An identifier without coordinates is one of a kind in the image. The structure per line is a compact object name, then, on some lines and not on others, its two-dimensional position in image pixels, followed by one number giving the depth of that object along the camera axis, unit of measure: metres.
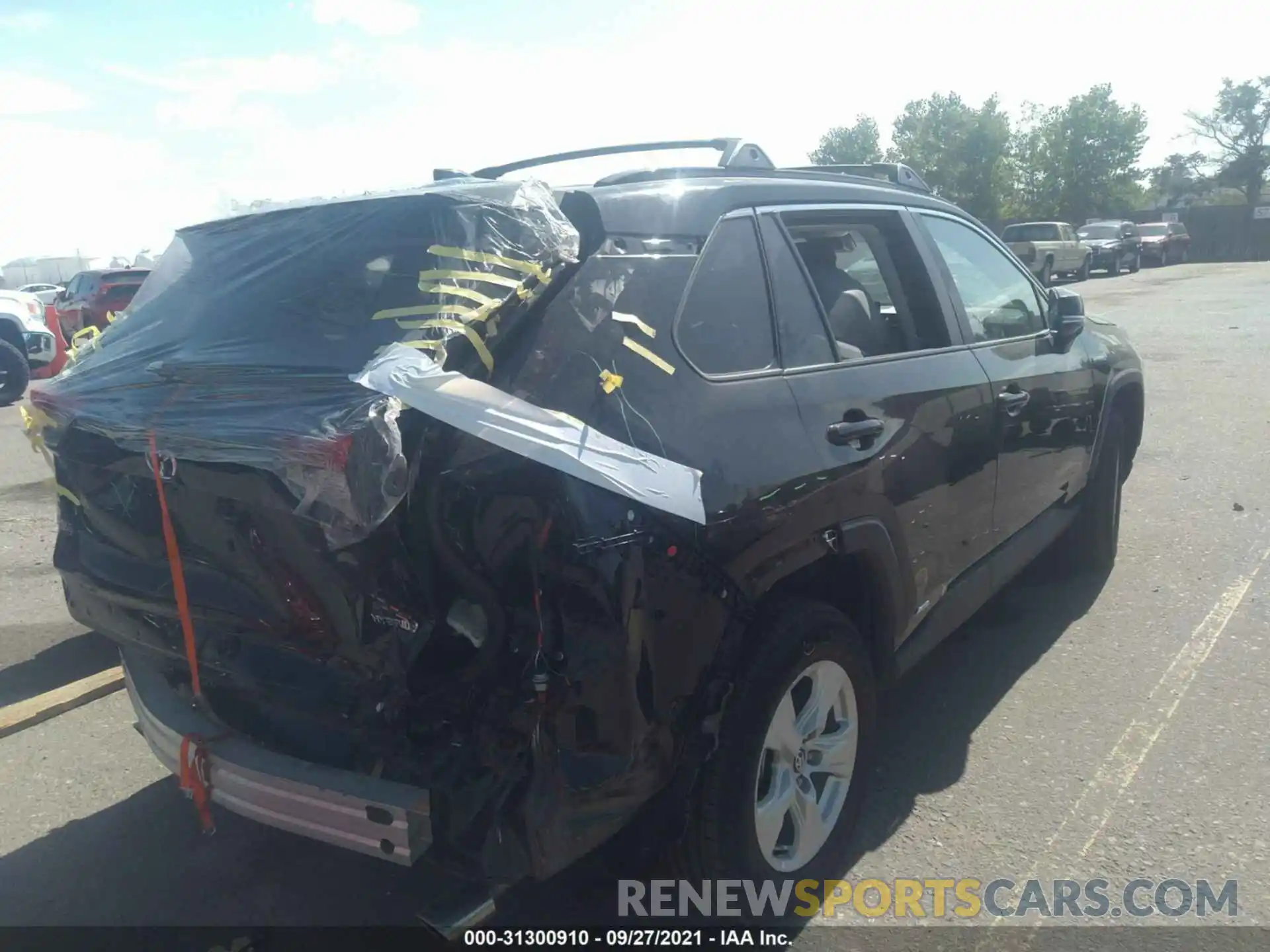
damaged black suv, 2.20
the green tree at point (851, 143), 66.44
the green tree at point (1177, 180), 66.56
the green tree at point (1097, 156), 57.94
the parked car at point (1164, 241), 38.28
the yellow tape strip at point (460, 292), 2.48
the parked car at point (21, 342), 13.05
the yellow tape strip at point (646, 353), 2.45
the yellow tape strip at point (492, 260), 2.53
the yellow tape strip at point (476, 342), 2.36
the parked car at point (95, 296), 18.50
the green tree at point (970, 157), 56.84
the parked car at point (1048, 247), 27.95
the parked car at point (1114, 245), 33.62
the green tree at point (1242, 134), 62.19
